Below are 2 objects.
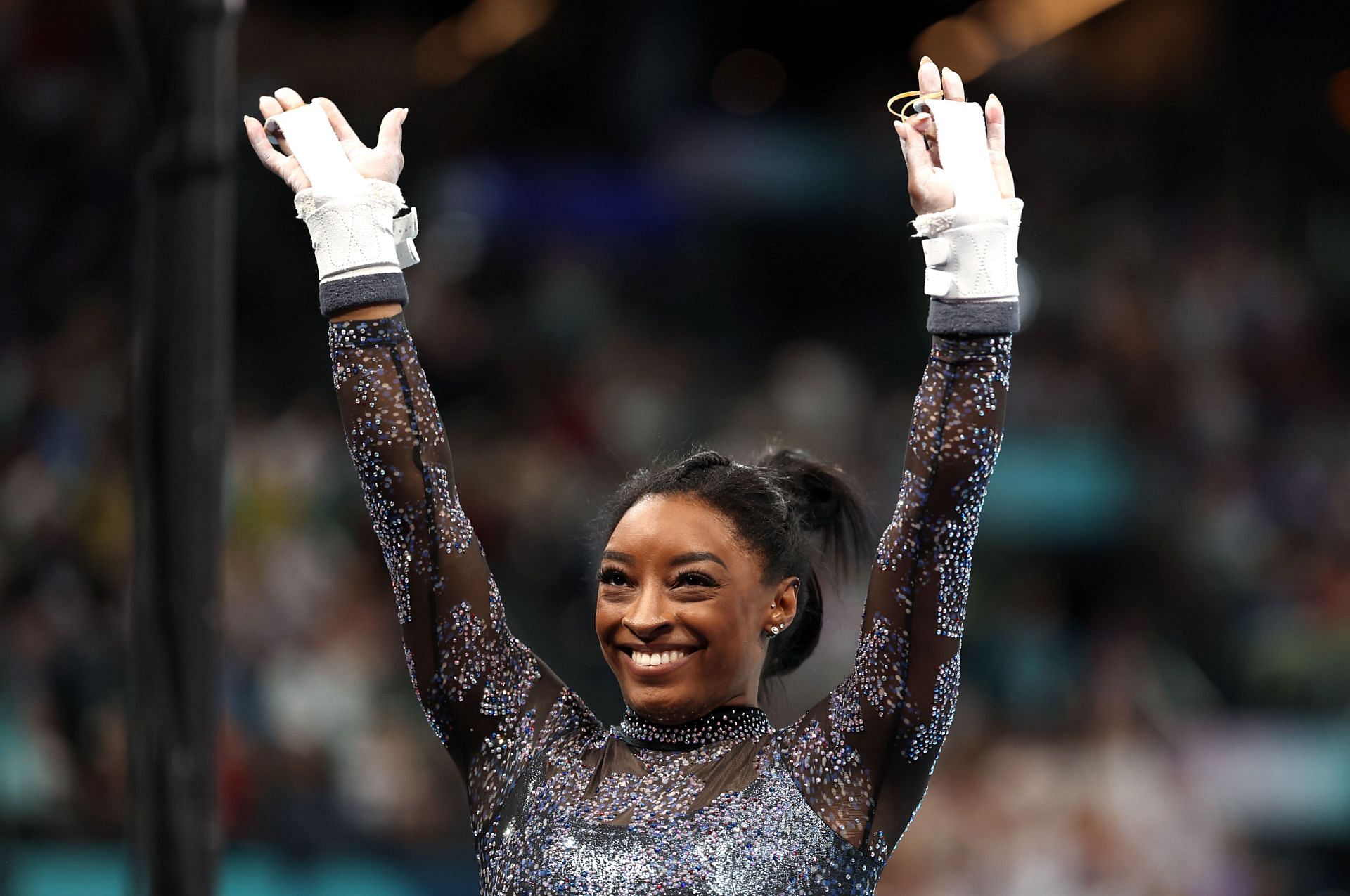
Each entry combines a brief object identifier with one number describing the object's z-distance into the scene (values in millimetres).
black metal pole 9745
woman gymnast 9927
